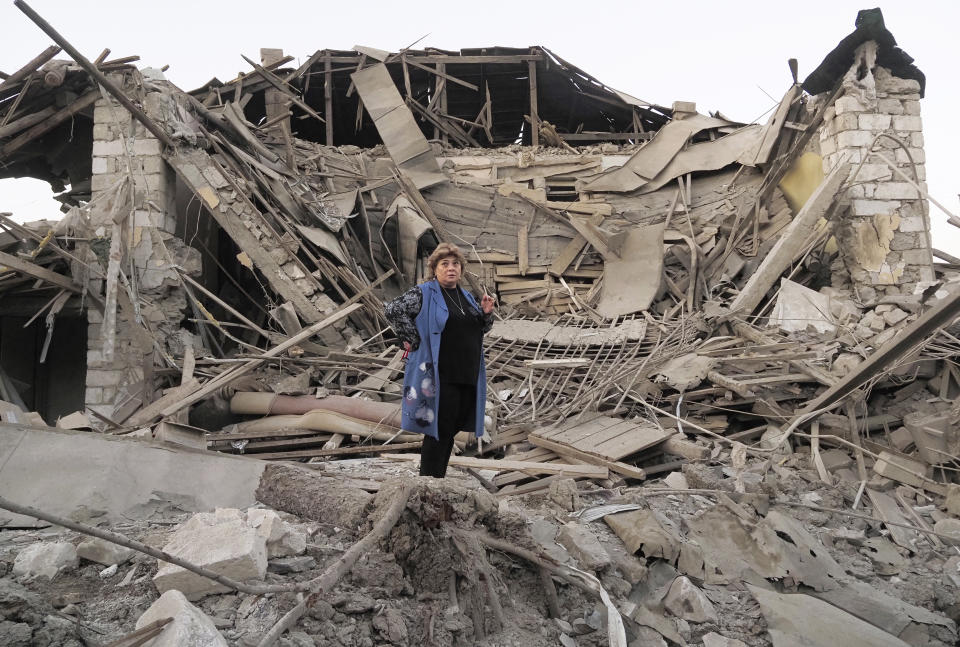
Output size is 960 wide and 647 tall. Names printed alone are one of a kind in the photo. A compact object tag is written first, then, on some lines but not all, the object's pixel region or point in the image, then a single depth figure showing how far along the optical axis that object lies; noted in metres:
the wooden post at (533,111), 13.64
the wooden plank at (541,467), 5.13
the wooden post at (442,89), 13.72
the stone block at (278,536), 2.72
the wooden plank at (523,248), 10.93
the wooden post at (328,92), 13.38
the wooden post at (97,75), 5.94
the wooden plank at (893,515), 4.43
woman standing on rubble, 3.84
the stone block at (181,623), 1.97
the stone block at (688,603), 3.32
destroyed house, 4.77
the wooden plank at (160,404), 6.43
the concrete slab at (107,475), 3.36
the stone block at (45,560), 2.49
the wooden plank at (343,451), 5.81
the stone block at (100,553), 2.63
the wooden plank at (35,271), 6.77
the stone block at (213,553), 2.37
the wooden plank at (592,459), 5.17
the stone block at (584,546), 3.41
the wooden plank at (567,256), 10.81
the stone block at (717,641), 3.11
